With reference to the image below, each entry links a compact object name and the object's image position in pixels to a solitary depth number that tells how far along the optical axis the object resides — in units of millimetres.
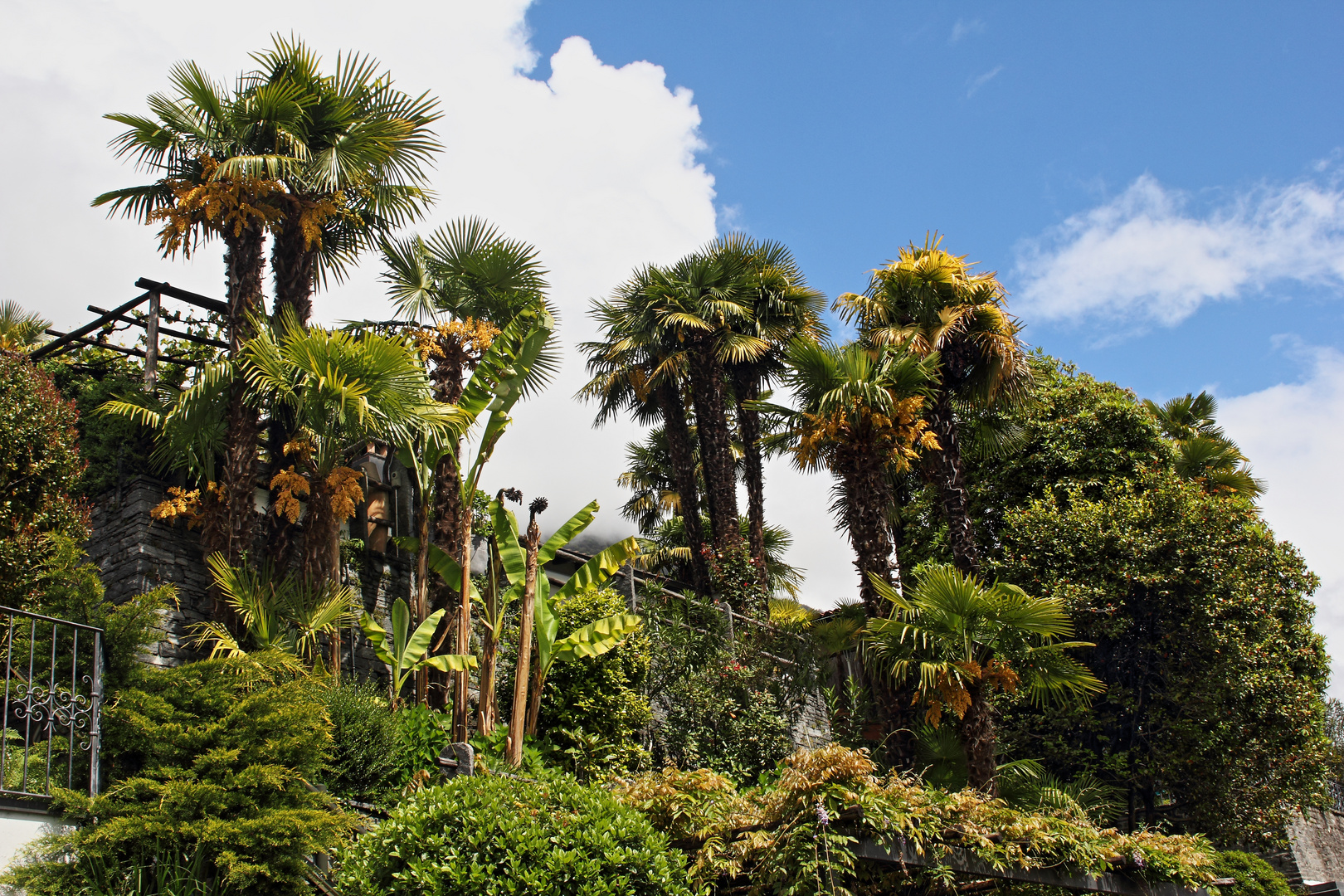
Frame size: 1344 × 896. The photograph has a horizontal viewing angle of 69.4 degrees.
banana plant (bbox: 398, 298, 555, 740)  11312
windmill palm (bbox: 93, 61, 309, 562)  11727
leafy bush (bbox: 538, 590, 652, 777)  11484
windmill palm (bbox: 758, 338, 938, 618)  12258
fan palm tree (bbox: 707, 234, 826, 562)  19469
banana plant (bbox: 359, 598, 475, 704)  10391
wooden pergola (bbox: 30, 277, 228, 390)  12586
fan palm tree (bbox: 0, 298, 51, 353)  14742
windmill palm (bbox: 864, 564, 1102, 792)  10484
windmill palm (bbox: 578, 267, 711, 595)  19297
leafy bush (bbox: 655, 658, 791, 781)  12172
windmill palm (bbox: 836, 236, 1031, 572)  13992
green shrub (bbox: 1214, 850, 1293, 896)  12719
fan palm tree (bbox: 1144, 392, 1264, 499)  19406
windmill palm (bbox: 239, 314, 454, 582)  10727
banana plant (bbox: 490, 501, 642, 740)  10969
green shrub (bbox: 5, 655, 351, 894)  6516
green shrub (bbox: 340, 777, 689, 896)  6328
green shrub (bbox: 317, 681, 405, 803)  9164
